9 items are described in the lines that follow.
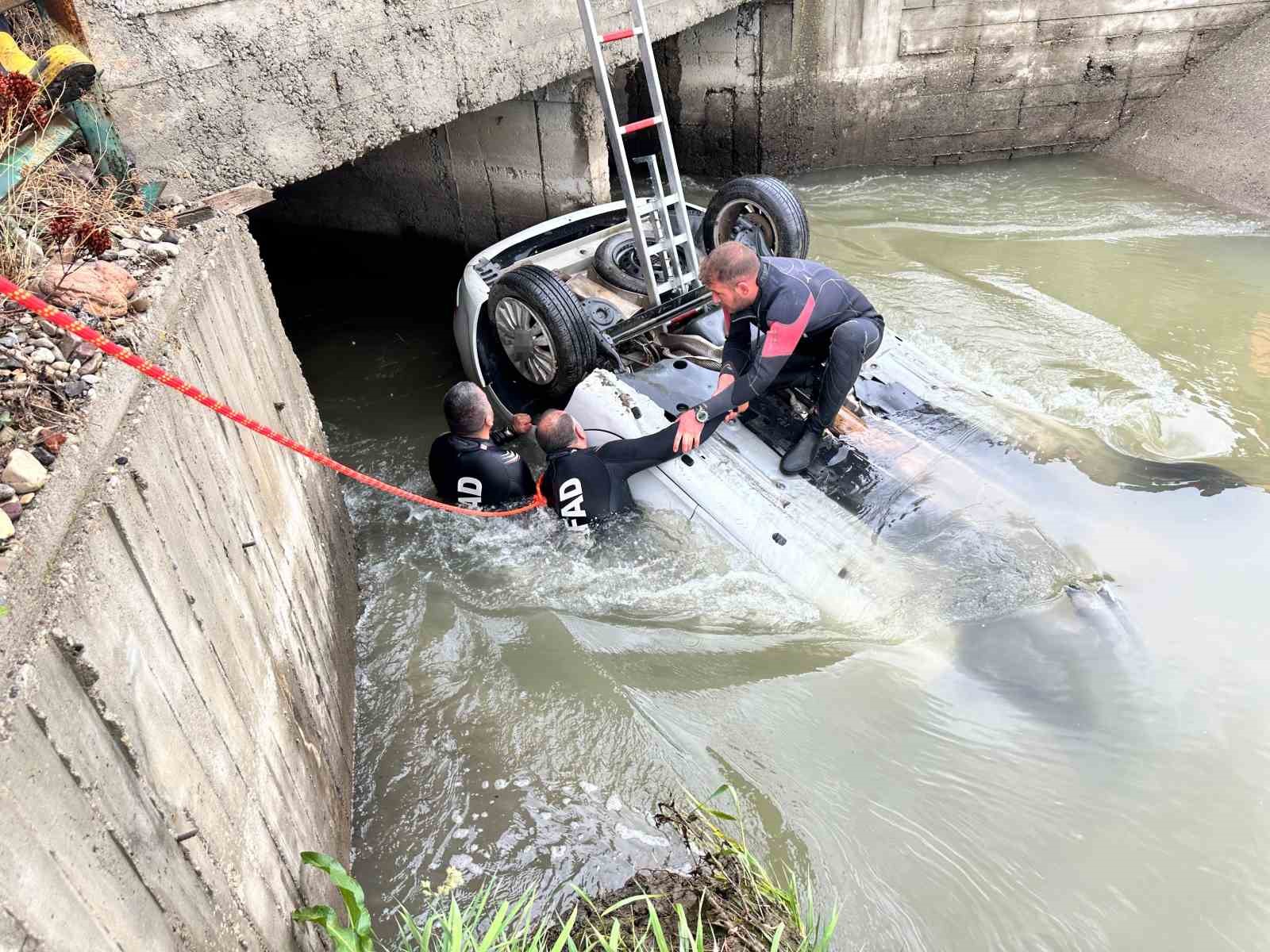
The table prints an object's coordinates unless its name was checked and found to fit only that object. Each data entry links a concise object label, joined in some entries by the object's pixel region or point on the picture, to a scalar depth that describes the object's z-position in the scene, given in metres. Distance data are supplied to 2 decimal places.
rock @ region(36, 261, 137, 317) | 2.73
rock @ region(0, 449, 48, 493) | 1.92
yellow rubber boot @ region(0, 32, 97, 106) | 3.25
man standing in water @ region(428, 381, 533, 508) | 4.60
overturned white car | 3.89
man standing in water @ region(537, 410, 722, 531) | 4.30
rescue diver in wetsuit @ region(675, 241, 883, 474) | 4.14
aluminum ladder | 5.12
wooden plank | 4.12
